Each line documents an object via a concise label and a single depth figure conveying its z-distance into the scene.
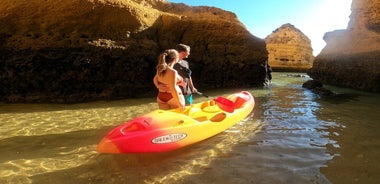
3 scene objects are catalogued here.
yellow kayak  3.84
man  5.70
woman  4.72
